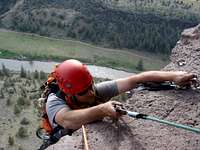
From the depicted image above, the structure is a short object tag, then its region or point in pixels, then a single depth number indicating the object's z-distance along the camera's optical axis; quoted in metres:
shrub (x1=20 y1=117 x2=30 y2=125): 29.06
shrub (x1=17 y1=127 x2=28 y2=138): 27.20
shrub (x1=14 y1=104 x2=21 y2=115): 30.44
